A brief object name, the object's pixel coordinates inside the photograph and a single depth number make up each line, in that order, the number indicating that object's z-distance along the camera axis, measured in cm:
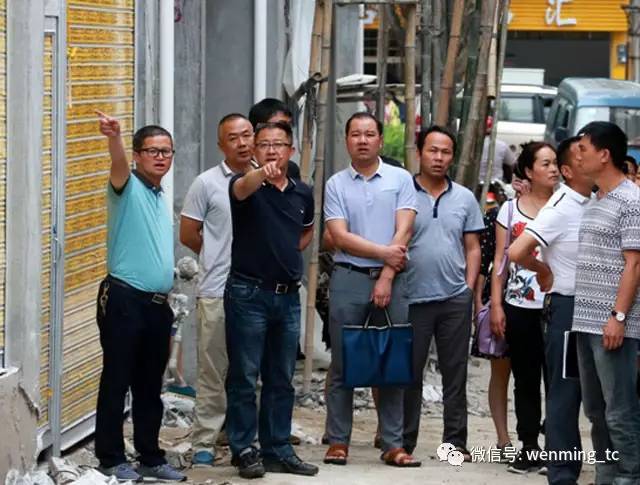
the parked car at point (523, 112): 4142
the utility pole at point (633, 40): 4565
